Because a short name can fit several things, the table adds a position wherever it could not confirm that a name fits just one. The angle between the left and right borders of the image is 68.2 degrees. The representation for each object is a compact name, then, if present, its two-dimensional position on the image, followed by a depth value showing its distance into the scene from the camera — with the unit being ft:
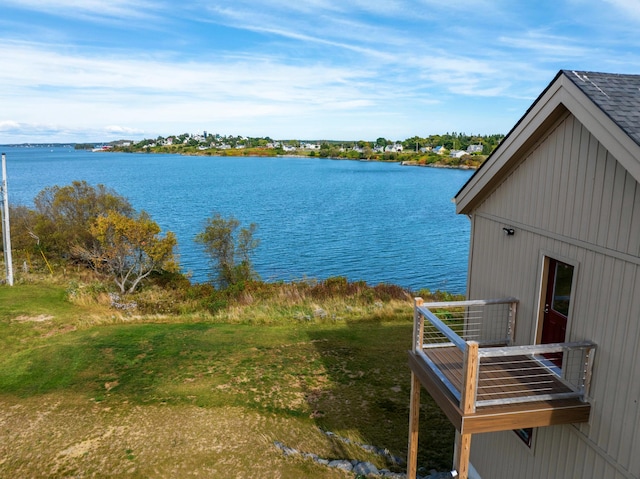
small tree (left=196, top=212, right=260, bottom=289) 97.55
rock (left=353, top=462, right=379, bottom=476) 31.07
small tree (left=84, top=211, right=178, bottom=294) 82.64
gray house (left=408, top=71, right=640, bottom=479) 18.60
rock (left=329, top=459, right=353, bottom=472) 31.37
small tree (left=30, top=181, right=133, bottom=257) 101.50
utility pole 77.51
